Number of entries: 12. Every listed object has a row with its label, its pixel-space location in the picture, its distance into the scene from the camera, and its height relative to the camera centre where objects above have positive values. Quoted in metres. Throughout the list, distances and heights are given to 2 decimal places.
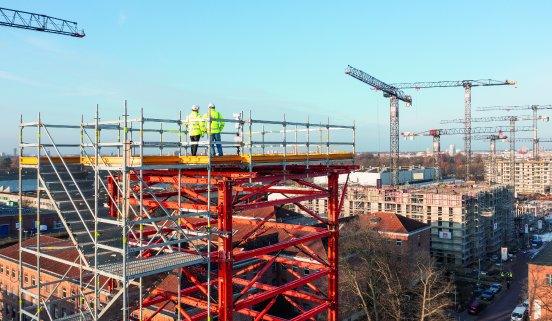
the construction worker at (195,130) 14.84 +1.03
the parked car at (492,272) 52.34 -13.25
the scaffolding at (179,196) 11.20 -1.06
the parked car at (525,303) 39.72 -12.80
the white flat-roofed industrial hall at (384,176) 82.81 -3.29
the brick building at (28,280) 29.47 -8.60
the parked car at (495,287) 45.52 -13.15
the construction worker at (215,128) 14.20 +1.05
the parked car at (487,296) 43.59 -13.26
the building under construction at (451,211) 54.84 -6.70
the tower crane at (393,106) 80.86 +10.61
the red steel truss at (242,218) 12.48 -1.78
